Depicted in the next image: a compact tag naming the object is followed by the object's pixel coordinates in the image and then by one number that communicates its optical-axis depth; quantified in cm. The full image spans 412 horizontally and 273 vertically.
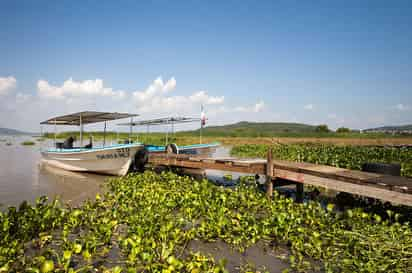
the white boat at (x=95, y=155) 1026
